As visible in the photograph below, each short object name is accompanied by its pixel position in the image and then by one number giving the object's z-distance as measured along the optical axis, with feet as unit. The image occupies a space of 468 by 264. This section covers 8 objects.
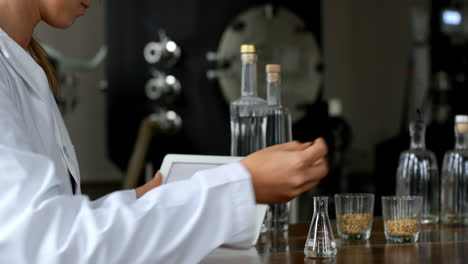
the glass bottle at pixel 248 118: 6.52
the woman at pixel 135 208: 4.20
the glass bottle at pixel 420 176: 7.07
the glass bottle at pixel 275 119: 6.55
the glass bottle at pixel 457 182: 7.17
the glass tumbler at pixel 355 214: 6.14
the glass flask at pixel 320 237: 5.52
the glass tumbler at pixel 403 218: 6.04
